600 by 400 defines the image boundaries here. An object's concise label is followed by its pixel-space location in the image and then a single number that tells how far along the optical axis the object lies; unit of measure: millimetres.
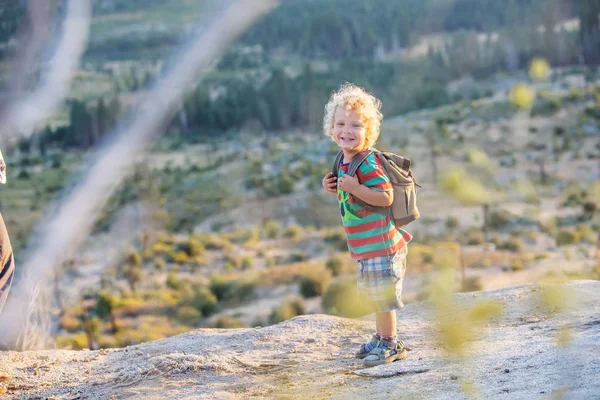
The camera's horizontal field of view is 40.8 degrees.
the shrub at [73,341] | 13394
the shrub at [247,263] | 22453
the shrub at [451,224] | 24181
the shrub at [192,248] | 24266
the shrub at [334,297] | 14734
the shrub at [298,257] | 22703
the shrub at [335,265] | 19922
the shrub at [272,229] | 26141
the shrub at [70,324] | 16812
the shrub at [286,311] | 15203
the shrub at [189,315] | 17156
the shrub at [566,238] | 20545
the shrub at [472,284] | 14742
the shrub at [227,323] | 15688
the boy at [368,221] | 4266
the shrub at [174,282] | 20453
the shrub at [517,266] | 17906
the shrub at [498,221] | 24125
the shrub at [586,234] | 20581
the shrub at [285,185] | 31309
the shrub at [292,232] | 25797
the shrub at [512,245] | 20964
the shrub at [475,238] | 22266
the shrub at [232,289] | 18422
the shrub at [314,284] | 17672
